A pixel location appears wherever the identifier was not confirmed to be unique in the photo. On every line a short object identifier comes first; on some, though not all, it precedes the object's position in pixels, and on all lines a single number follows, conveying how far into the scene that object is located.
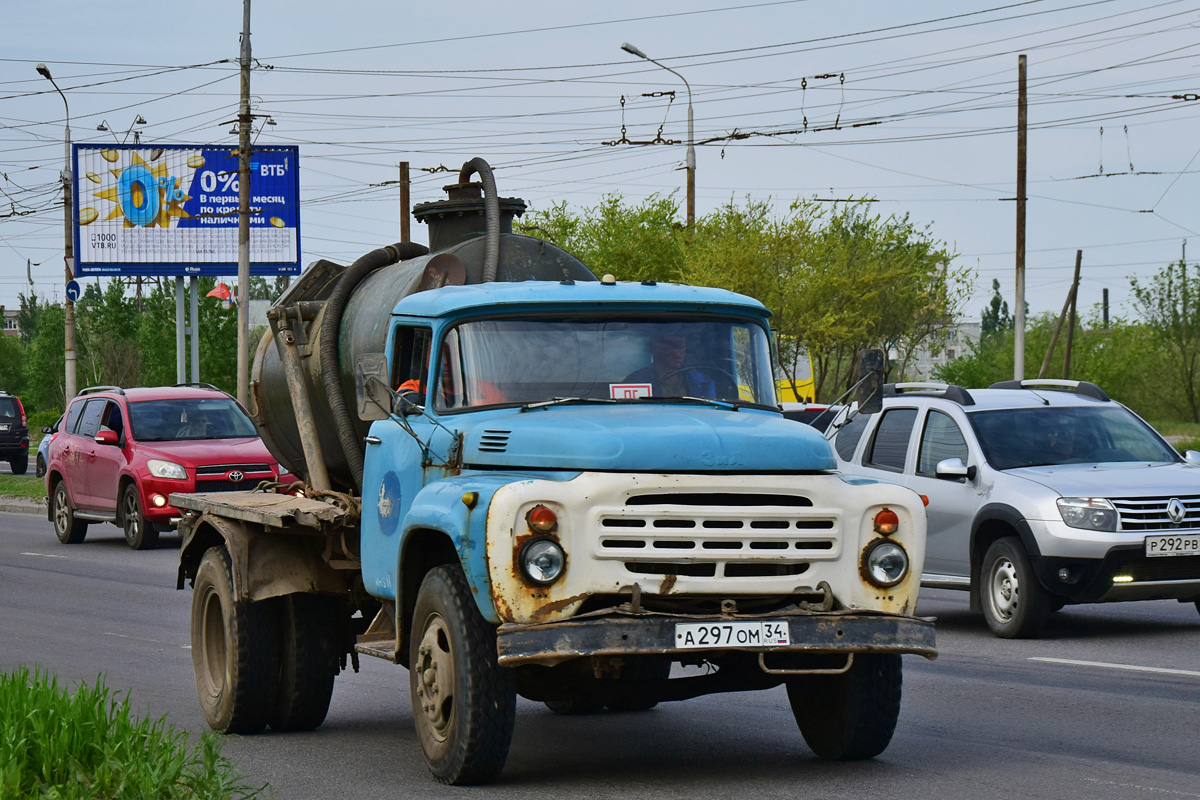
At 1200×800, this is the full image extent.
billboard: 53.84
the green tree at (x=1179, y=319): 72.75
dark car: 46.91
